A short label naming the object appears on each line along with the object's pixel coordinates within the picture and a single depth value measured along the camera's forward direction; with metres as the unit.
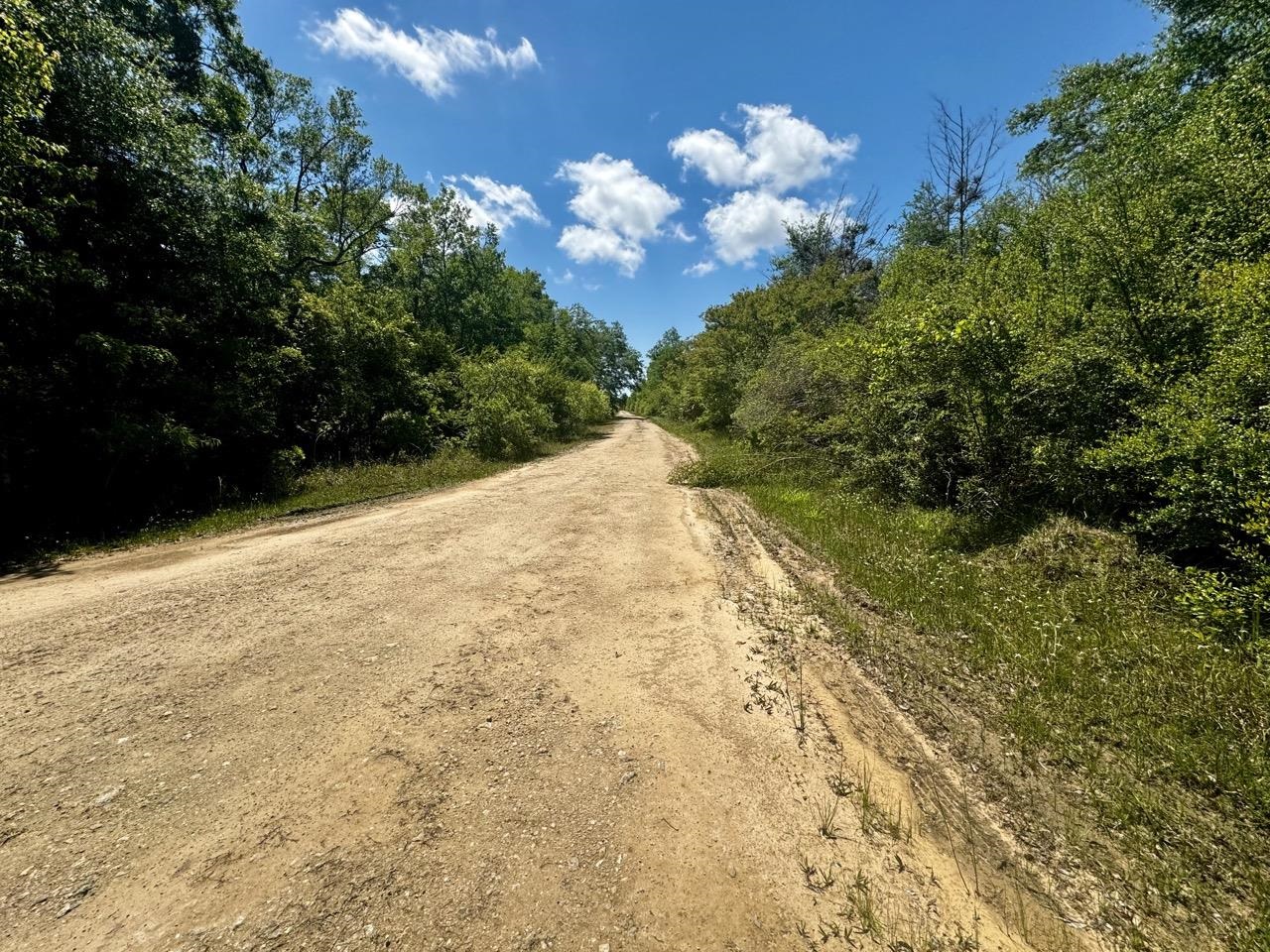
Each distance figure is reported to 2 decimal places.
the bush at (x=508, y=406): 17.67
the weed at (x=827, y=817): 2.64
